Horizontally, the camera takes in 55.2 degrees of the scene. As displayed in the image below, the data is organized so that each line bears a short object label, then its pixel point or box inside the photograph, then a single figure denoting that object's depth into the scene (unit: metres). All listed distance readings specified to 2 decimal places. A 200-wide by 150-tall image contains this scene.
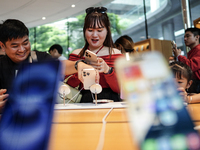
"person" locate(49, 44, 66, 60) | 4.11
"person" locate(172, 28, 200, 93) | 2.30
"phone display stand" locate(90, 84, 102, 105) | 1.09
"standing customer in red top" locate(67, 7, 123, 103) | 1.33
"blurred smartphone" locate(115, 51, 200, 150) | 0.26
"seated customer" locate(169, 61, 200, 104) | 1.37
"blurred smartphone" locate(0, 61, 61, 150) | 0.35
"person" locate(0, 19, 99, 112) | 1.04
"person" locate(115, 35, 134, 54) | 2.36
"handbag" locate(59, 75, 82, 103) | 1.30
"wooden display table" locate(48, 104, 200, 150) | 0.40
